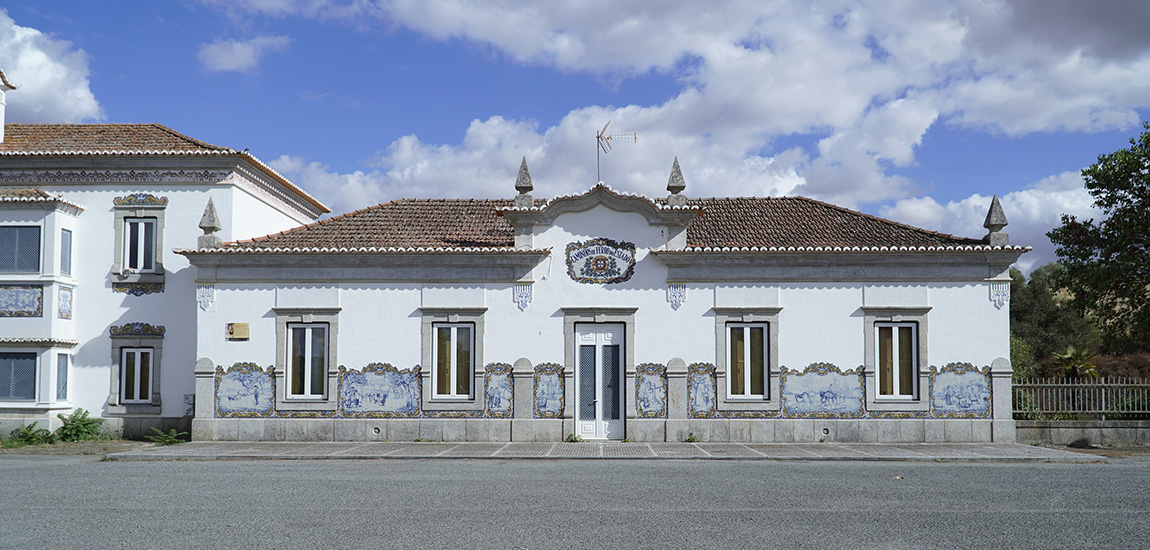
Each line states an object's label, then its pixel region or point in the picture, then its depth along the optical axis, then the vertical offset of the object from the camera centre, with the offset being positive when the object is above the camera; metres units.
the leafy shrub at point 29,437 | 18.11 -1.94
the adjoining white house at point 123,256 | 18.92 +1.76
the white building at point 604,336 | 17.95 +0.07
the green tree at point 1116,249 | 19.72 +2.00
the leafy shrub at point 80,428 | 18.50 -1.80
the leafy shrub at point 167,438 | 18.09 -1.98
